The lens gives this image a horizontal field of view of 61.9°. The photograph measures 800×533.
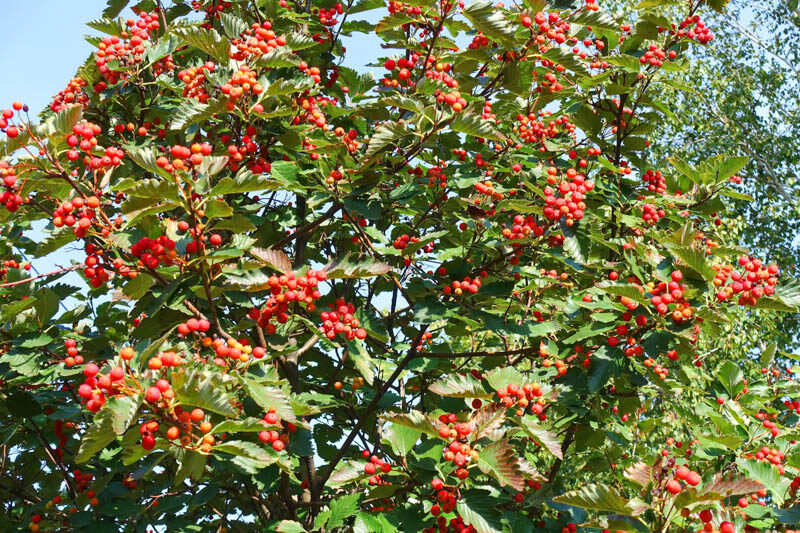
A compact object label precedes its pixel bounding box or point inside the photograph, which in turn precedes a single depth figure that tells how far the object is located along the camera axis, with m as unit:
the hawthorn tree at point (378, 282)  3.12
